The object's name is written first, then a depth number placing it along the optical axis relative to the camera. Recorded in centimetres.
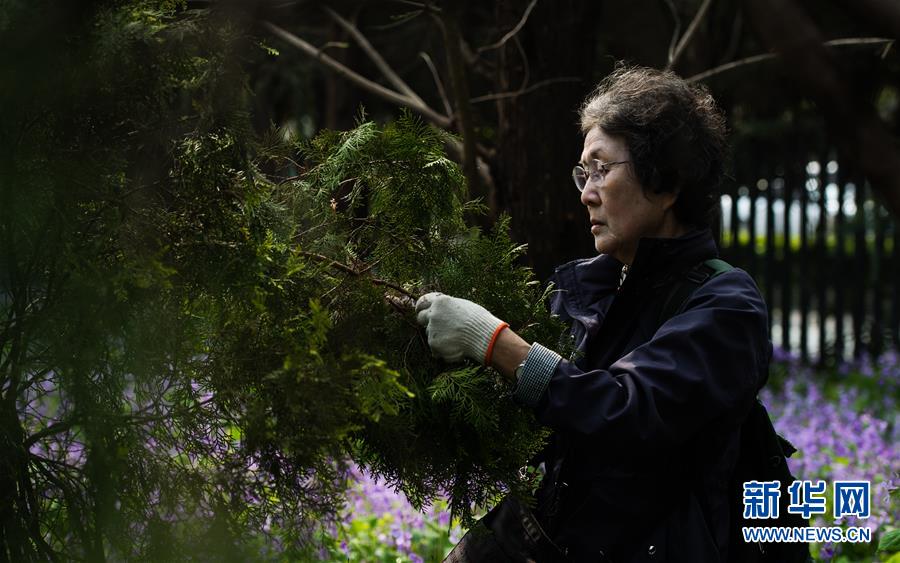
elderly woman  417
